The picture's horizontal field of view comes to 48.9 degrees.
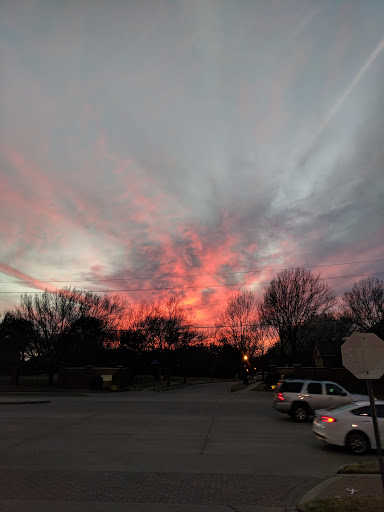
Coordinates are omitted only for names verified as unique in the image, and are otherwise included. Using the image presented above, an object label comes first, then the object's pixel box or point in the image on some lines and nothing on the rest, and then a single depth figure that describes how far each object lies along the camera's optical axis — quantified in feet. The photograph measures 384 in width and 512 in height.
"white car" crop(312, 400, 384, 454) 36.29
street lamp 167.30
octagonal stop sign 20.98
